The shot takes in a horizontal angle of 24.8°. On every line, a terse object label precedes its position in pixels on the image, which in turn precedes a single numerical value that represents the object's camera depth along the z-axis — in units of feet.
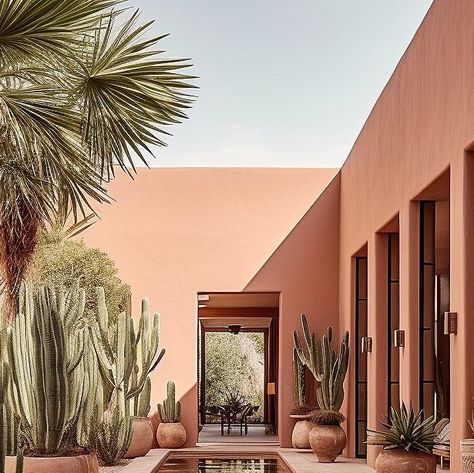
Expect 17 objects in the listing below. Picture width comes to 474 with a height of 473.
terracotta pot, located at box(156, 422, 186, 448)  54.95
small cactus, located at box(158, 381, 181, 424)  55.47
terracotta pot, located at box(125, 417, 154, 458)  49.57
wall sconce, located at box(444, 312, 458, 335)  28.07
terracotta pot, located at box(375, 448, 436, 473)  30.73
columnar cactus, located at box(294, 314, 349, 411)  51.21
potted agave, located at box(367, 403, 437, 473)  30.78
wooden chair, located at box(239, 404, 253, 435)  70.48
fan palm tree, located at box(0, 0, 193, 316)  25.18
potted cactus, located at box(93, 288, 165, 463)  47.44
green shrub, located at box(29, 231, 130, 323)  53.72
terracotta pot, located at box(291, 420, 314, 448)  53.31
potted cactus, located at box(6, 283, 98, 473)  28.60
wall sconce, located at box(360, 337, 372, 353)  45.52
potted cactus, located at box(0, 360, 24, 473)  29.40
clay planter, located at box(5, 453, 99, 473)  27.81
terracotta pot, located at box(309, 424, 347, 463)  46.55
